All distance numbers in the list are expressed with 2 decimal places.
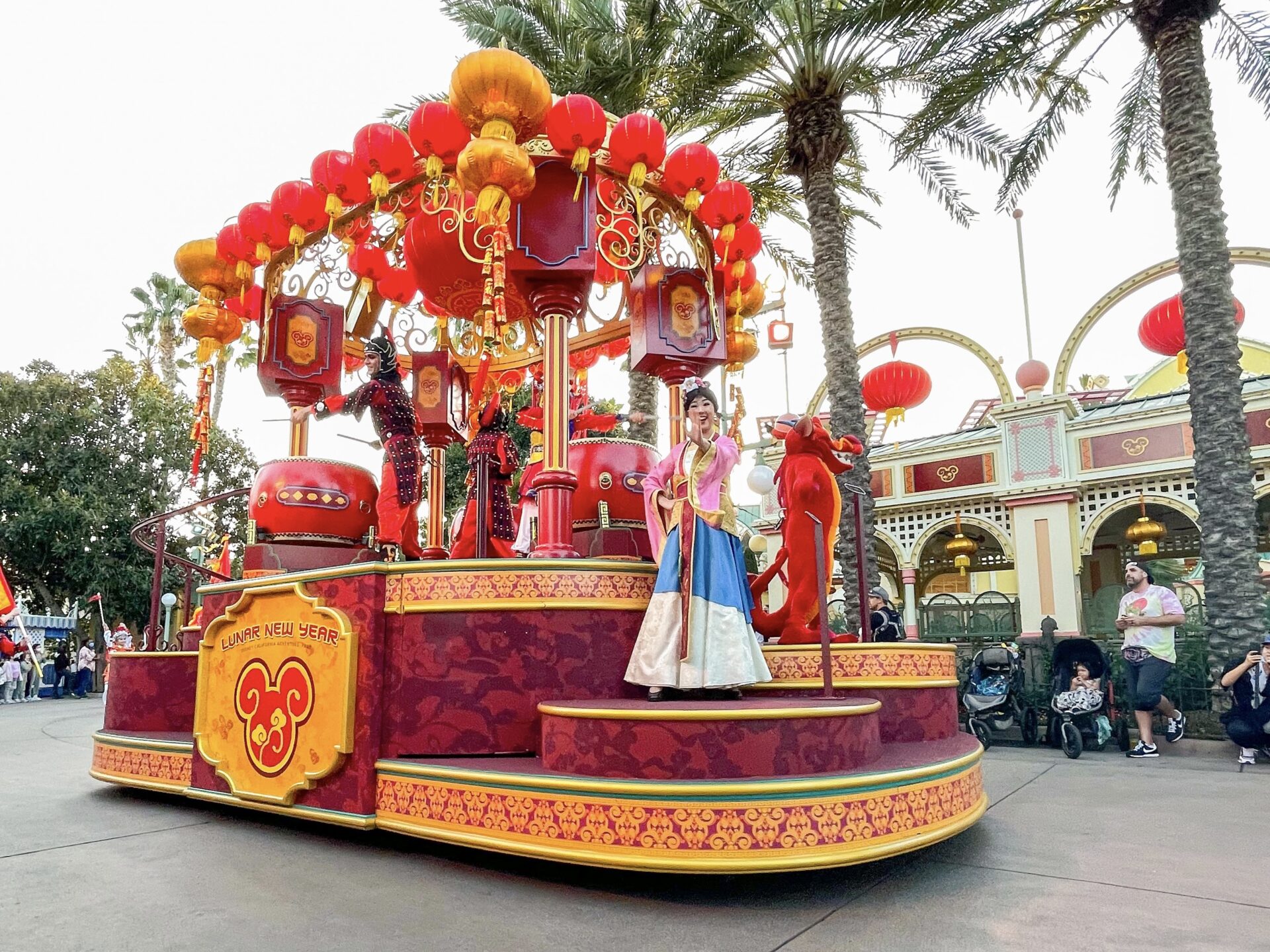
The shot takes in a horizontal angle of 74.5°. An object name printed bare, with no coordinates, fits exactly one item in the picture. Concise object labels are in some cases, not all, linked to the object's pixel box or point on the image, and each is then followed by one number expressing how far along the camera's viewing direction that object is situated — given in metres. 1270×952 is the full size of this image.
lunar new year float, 3.59
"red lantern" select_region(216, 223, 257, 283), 6.50
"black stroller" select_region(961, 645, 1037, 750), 9.45
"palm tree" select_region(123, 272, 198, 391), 29.88
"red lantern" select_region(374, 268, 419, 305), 8.19
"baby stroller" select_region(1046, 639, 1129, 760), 8.89
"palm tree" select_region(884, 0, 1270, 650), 9.09
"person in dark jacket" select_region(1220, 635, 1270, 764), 7.84
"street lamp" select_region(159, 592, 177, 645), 16.45
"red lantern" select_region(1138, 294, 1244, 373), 13.46
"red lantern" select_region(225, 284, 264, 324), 7.21
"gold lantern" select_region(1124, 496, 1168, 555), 17.00
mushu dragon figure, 5.41
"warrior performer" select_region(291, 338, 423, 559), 6.77
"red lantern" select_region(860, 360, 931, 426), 14.79
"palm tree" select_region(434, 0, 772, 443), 11.95
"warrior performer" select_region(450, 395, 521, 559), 7.25
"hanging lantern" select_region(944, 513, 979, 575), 19.44
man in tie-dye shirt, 8.61
